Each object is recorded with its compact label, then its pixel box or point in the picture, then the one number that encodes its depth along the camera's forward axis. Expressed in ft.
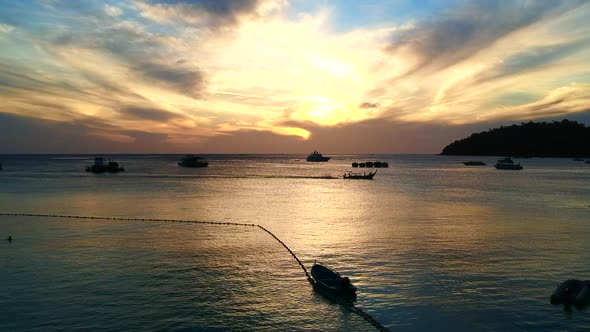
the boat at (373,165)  613.93
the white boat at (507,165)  526.98
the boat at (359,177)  371.97
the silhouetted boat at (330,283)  67.97
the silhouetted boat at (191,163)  586.04
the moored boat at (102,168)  429.79
